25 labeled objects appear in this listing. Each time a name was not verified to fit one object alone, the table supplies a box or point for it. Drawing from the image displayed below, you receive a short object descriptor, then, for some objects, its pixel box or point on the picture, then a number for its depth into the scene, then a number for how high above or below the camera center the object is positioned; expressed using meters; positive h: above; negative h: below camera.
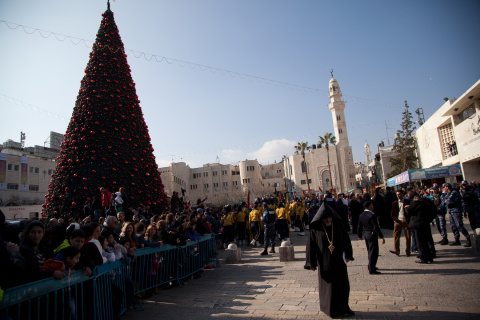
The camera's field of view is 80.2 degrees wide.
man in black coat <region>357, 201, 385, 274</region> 6.72 -0.88
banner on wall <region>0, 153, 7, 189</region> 34.06 +6.42
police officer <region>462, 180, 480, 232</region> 8.77 -0.60
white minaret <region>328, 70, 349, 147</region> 73.94 +21.92
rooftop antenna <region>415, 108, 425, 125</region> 51.00 +13.85
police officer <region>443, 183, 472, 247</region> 8.54 -0.60
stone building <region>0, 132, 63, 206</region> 34.69 +5.98
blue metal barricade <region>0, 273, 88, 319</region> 2.79 -0.85
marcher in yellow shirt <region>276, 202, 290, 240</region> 11.79 -0.72
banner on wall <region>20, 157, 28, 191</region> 36.85 +6.10
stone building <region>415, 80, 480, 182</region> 19.88 +4.47
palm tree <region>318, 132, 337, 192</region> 57.59 +12.02
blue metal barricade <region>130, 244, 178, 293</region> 5.82 -1.17
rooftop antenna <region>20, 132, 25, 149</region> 49.06 +14.31
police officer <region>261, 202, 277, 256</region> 10.55 -0.78
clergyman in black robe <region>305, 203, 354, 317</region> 4.41 -1.02
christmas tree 11.61 +3.15
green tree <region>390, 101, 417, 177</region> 40.16 +6.19
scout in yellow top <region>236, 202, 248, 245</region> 13.19 -0.75
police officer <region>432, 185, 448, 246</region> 9.29 -0.92
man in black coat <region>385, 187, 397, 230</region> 13.42 -0.53
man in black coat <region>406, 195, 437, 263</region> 7.27 -0.83
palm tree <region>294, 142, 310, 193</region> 62.47 +11.81
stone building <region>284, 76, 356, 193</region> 74.25 +9.42
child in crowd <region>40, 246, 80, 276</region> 3.51 -0.49
